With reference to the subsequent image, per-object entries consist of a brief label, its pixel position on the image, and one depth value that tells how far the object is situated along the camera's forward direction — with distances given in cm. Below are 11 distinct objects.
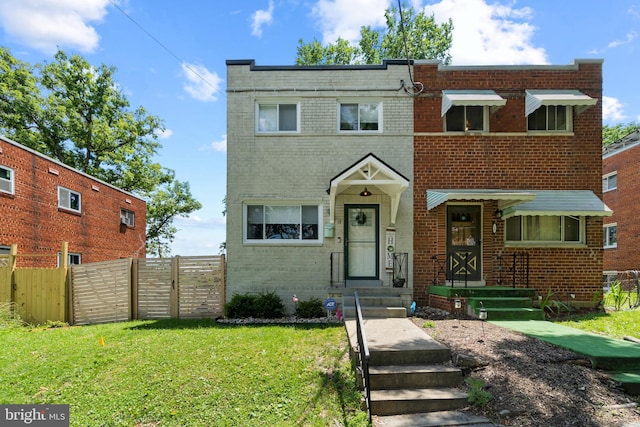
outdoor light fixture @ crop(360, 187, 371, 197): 993
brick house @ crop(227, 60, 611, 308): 1008
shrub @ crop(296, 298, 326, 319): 943
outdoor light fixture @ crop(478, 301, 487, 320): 715
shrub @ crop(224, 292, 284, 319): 951
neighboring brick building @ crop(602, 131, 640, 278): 1753
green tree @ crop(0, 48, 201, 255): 2186
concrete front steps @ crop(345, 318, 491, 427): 412
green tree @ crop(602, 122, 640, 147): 2991
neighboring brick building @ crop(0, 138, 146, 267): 1209
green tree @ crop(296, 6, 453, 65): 2362
